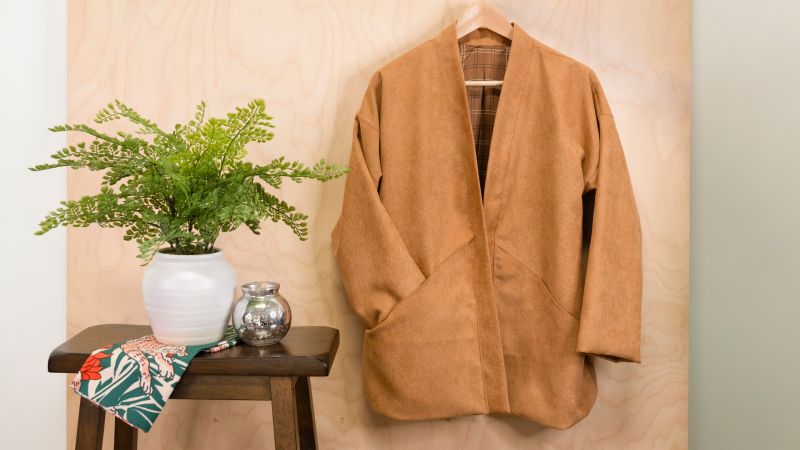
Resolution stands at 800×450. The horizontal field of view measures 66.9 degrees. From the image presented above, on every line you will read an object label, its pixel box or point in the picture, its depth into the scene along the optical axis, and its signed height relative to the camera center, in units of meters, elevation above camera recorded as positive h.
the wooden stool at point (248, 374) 1.16 -0.29
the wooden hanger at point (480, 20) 1.47 +0.49
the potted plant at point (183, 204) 1.13 +0.03
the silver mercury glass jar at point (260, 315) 1.20 -0.19
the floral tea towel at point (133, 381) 1.12 -0.30
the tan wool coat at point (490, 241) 1.36 -0.05
